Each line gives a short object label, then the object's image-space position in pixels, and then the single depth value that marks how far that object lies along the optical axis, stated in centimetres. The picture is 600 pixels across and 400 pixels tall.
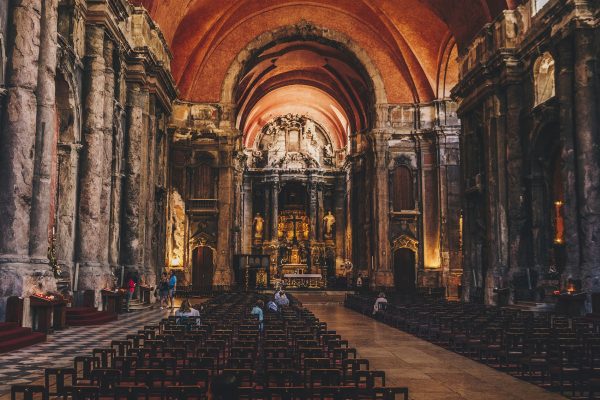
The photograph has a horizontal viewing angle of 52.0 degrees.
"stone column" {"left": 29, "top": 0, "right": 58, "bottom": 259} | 1322
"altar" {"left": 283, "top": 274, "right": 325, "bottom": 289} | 4112
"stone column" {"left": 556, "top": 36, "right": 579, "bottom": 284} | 1761
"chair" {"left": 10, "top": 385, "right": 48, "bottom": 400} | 462
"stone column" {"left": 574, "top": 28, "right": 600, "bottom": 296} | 1677
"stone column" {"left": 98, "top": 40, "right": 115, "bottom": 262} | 1872
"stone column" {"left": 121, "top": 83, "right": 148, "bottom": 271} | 2170
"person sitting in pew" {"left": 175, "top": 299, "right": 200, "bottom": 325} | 1158
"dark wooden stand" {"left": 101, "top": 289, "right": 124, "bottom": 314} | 1769
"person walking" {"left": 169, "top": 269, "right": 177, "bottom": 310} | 2228
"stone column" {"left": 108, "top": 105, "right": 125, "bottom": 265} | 1981
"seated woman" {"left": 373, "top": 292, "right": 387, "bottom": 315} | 1942
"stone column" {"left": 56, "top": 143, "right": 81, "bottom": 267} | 1692
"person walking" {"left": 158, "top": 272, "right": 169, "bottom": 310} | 2256
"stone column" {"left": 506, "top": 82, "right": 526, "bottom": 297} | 2155
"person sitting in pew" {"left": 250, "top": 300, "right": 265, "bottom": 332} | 1243
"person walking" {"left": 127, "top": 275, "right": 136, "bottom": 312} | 2027
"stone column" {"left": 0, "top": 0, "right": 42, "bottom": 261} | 1233
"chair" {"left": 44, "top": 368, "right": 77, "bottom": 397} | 519
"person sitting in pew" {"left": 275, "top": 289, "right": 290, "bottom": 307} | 1794
